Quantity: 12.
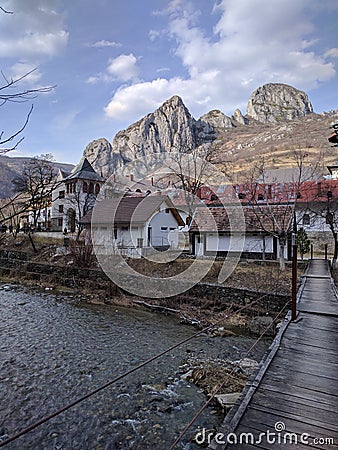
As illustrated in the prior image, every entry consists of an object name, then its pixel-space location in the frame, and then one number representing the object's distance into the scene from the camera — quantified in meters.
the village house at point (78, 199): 32.88
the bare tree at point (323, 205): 16.75
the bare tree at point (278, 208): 16.35
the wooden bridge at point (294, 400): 2.94
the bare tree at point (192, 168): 24.98
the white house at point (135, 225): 23.00
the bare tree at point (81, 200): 32.14
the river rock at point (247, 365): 7.41
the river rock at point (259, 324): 10.66
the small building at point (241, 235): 18.80
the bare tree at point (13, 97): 2.29
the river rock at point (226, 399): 5.90
